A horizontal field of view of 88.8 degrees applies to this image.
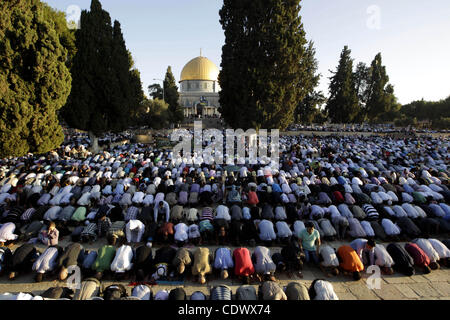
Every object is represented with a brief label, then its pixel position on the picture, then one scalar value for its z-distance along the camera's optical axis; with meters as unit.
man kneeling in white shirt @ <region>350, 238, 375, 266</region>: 5.78
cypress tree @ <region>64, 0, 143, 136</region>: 17.55
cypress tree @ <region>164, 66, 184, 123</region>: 40.16
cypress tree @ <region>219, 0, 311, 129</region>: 17.66
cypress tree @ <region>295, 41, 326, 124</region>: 34.69
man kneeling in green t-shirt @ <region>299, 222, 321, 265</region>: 6.00
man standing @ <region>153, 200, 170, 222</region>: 7.86
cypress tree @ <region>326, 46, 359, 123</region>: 35.81
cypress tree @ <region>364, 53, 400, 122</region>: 38.78
